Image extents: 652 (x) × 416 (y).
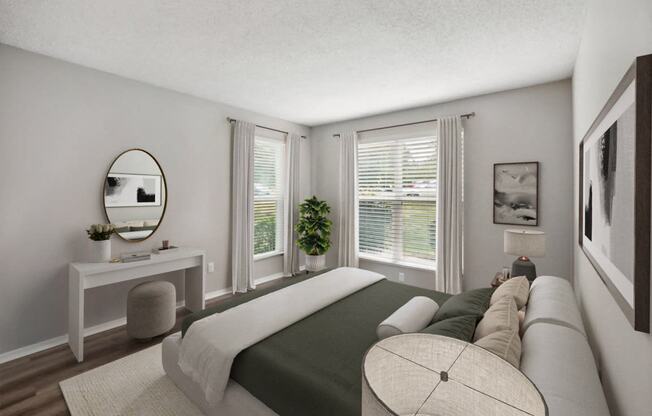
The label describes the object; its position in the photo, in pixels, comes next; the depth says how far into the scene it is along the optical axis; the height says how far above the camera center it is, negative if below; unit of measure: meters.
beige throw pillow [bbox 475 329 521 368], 1.15 -0.54
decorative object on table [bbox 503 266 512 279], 2.87 -0.60
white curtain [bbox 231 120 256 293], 4.14 +0.00
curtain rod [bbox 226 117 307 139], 4.09 +1.23
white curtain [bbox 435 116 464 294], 3.72 +0.04
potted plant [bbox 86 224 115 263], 2.78 -0.32
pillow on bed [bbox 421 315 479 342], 1.42 -0.58
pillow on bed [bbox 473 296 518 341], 1.39 -0.52
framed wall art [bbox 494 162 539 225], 3.29 +0.20
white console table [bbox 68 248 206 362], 2.49 -0.63
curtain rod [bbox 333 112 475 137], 3.67 +1.21
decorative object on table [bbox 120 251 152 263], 2.86 -0.49
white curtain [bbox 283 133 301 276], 4.91 +0.14
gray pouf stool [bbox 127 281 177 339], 2.76 -0.97
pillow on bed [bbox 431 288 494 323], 1.71 -0.57
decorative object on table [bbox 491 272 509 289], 2.79 -0.65
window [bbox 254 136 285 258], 4.60 +0.20
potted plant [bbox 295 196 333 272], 4.76 -0.37
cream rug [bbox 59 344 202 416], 1.91 -1.29
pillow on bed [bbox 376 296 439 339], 1.57 -0.61
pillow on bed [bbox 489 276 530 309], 1.78 -0.49
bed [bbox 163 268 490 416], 1.34 -0.79
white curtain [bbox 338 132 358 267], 4.77 +0.15
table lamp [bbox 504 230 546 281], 2.51 -0.30
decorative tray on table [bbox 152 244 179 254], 3.30 -0.48
